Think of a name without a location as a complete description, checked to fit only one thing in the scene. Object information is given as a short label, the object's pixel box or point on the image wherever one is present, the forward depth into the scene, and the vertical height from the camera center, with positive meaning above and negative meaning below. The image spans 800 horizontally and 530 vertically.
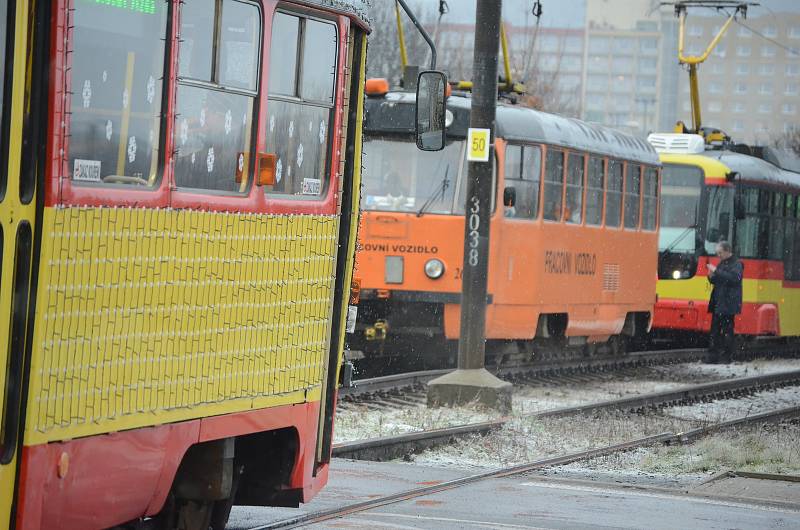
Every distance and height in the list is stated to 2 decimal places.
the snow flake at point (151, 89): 9.46 +0.16
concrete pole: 24.48 -0.66
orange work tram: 31.40 -0.77
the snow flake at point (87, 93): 8.73 +0.12
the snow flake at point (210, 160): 10.16 -0.05
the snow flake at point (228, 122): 10.39 +0.08
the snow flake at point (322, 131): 11.84 +0.08
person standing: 38.62 -1.37
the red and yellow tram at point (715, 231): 45.46 -0.81
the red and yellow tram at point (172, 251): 8.27 -0.35
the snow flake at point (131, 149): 9.28 -0.03
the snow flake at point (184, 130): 9.84 +0.04
